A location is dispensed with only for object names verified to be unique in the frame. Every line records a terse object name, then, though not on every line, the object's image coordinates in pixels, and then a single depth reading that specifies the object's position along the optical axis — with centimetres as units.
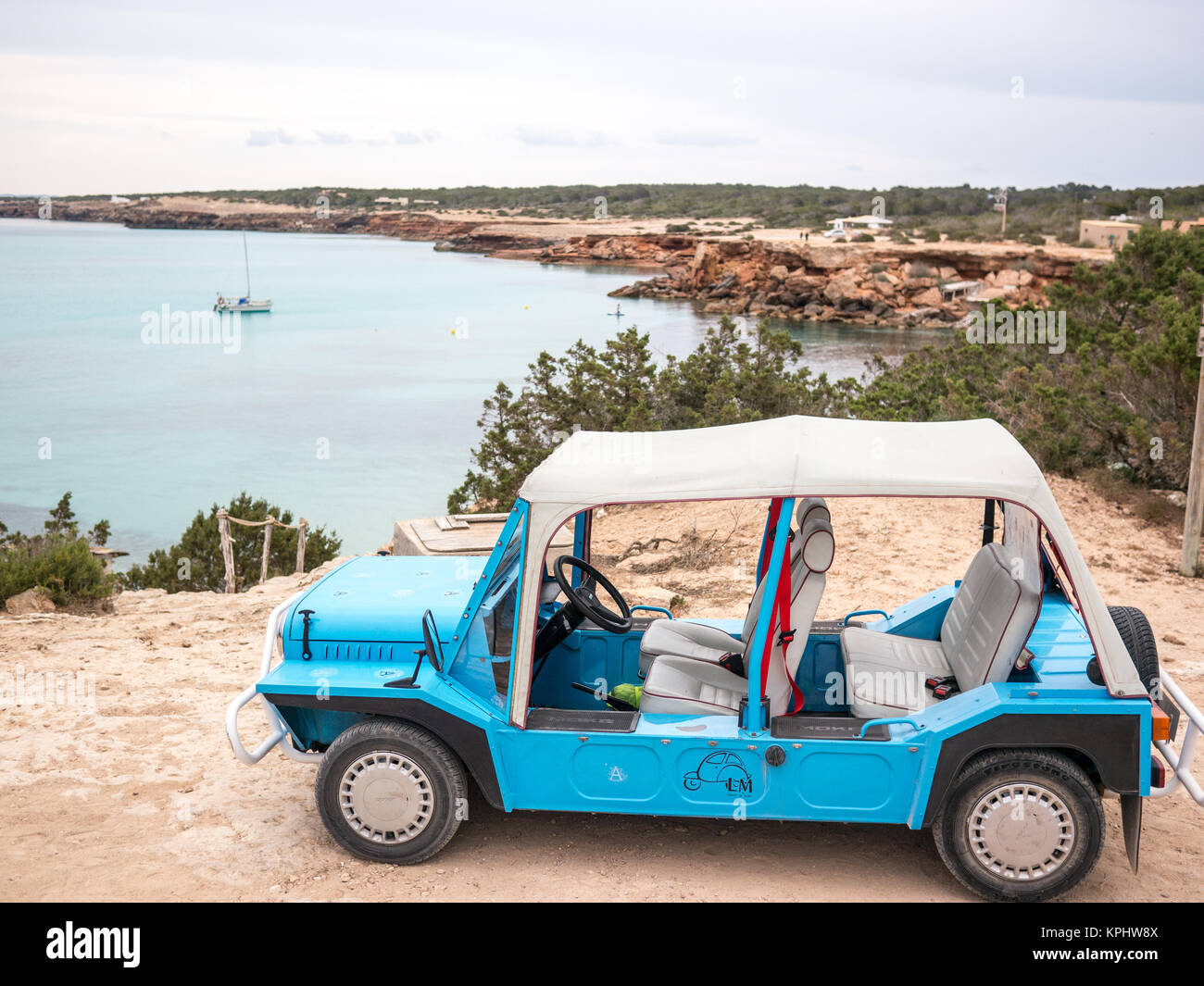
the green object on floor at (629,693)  577
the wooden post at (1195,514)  1088
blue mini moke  469
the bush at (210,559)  1773
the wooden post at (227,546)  1379
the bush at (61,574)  1150
